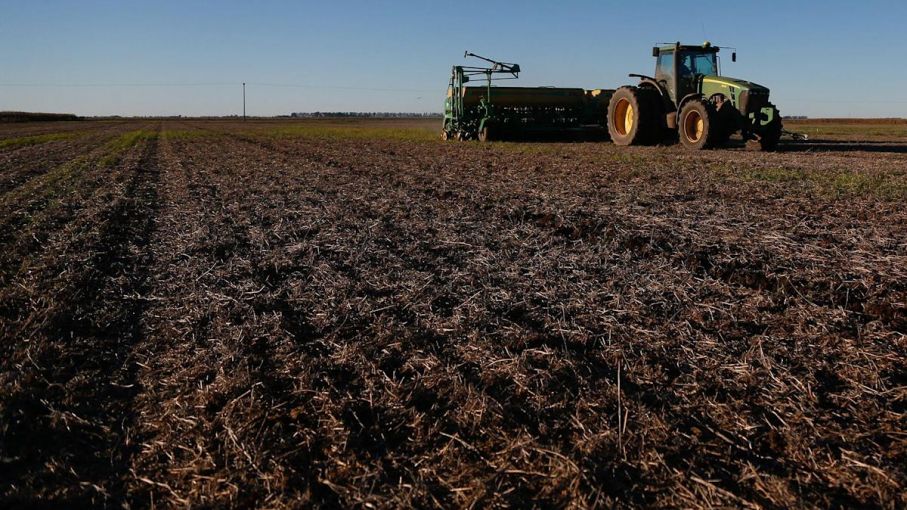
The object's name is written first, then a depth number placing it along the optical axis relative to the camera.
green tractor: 15.92
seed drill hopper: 23.02
